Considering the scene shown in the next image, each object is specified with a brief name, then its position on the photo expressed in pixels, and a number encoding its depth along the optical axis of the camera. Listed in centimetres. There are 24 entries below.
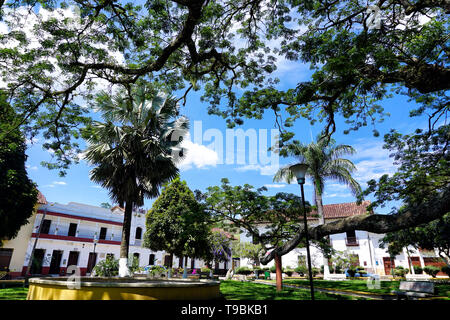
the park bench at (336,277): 2718
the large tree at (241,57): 668
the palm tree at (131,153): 1362
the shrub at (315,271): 3014
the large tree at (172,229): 2148
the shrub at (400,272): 3058
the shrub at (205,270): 3325
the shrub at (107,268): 1397
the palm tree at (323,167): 2172
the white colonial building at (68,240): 2372
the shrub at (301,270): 3078
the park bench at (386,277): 2920
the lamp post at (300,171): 888
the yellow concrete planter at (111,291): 682
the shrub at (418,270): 3172
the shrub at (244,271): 3534
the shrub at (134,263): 1638
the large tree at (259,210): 1216
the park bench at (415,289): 951
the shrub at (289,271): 3217
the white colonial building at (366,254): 3170
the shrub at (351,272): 2696
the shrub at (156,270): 1766
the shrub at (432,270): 3044
